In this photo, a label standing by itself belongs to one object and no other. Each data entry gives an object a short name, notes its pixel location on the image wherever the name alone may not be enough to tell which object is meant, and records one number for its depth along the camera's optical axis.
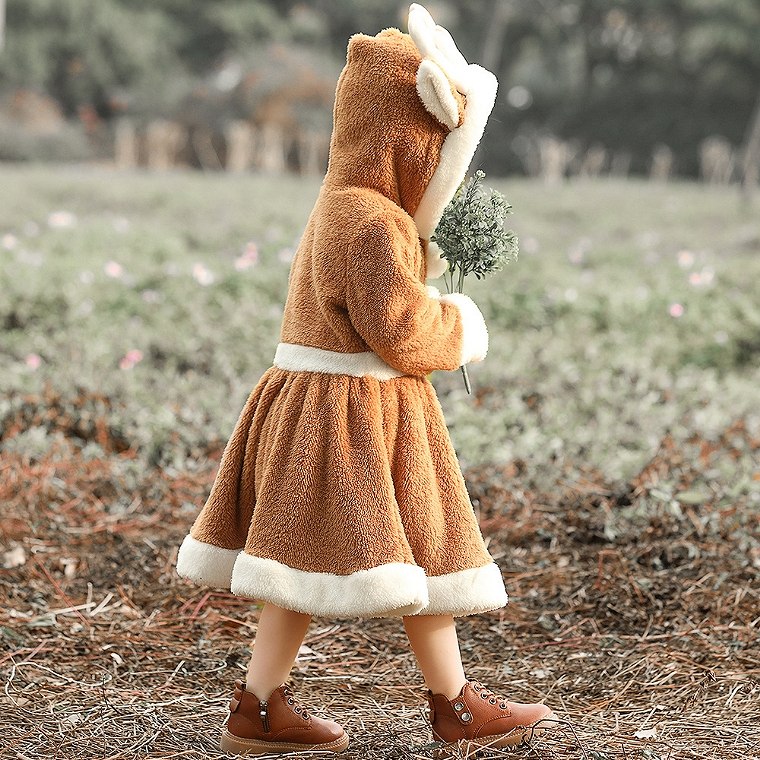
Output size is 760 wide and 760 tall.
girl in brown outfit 4.05
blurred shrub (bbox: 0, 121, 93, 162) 38.44
